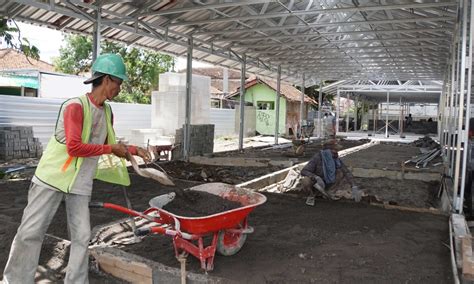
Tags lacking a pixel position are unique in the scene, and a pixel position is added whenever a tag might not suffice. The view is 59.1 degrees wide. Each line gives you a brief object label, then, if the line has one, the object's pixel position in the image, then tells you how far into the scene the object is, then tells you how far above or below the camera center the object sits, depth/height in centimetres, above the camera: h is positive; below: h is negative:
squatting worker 663 -87
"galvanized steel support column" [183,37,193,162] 1210 +39
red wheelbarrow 352 -99
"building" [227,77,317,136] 3100 +94
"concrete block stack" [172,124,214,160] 1286 -86
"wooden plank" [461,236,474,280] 375 -129
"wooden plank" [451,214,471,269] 406 -124
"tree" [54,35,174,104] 2761 +333
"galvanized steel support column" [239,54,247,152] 1539 +56
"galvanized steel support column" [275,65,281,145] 1834 +74
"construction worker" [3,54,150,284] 312 -52
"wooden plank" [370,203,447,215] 614 -133
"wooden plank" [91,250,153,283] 370 -141
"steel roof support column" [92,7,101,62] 863 +157
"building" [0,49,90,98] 2083 +138
